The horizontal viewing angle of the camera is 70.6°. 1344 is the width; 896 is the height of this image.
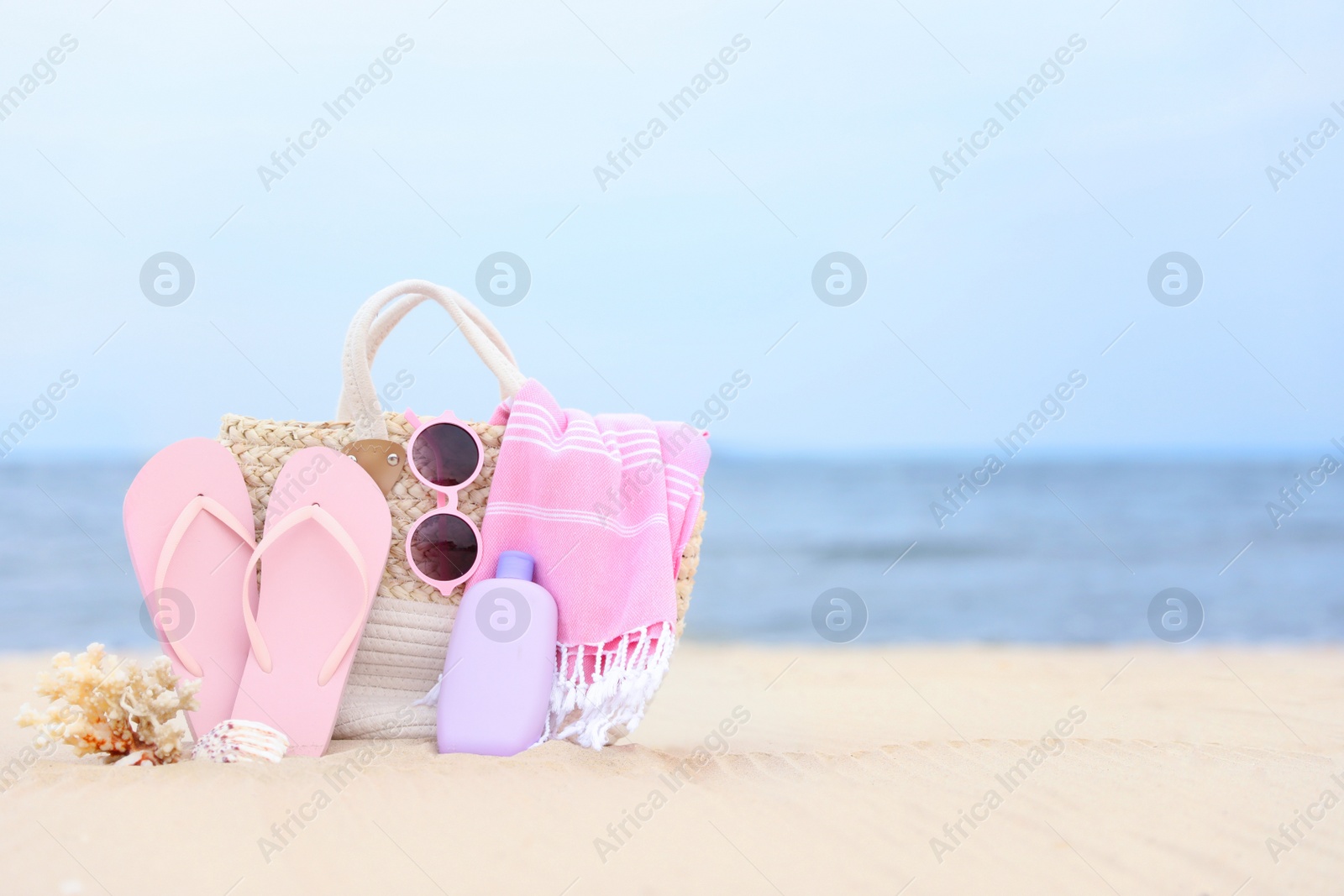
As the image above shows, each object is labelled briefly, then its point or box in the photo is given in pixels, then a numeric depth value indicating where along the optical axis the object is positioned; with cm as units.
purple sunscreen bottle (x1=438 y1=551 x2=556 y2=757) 198
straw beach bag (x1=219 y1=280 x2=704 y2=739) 217
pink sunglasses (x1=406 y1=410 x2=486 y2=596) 219
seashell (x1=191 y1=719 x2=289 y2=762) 181
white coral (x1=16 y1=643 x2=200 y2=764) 179
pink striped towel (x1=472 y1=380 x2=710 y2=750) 209
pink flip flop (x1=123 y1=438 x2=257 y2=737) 204
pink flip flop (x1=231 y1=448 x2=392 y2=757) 202
